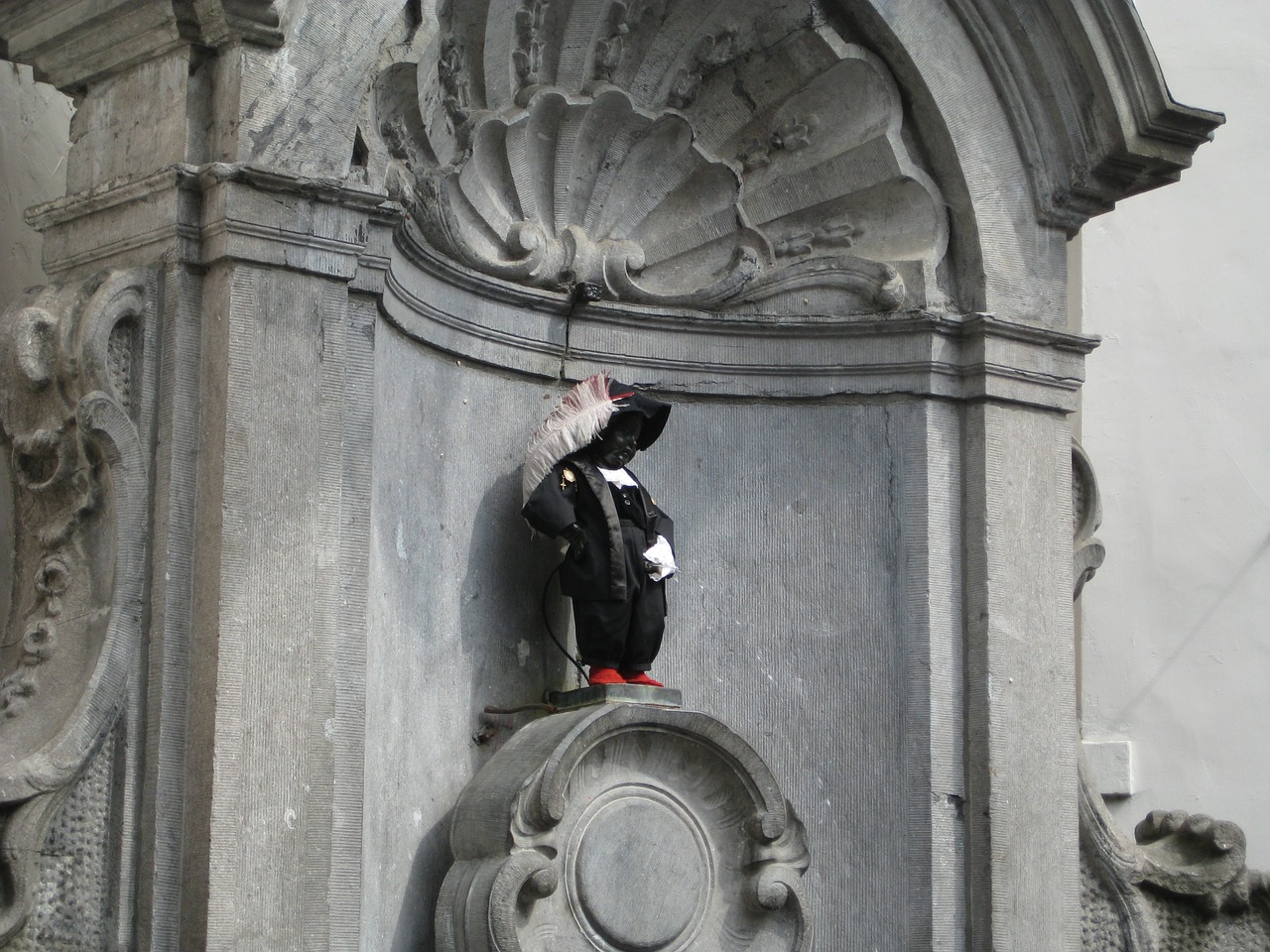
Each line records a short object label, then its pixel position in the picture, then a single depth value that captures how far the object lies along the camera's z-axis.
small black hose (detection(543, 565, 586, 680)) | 11.51
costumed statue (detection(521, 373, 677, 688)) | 11.10
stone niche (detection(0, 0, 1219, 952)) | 9.36
